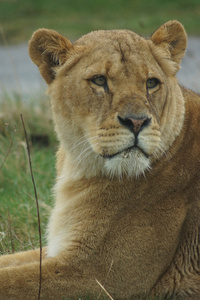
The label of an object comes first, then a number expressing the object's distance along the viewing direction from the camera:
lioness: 8.12
